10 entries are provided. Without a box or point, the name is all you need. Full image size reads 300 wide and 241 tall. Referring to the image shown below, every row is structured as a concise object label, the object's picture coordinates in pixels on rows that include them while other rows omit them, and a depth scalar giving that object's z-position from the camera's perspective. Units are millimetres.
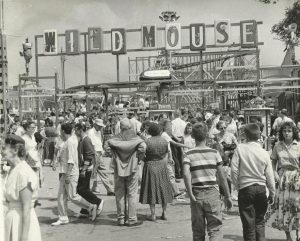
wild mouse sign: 29391
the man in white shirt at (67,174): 8273
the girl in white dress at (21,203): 4469
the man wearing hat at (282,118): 15748
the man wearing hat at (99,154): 10461
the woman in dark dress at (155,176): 8320
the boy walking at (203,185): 5633
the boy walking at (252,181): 5891
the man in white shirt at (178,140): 12250
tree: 24733
